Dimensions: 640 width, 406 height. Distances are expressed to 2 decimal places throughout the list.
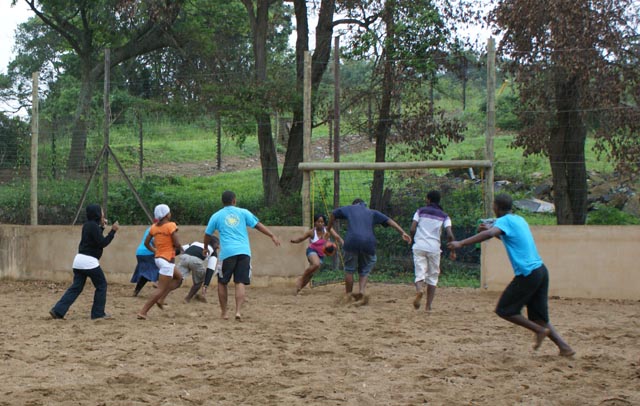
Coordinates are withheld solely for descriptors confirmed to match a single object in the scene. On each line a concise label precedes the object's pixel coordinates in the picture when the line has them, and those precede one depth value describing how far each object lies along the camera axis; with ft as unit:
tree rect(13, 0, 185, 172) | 67.36
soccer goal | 45.27
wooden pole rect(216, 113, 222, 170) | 53.16
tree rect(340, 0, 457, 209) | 51.06
